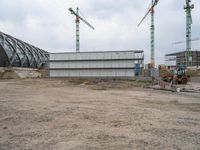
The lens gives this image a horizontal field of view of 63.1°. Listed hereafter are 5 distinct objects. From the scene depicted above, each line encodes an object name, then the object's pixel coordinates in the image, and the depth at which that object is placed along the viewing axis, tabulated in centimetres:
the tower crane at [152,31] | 4960
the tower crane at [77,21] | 5357
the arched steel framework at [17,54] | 3949
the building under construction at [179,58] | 5270
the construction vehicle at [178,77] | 2311
